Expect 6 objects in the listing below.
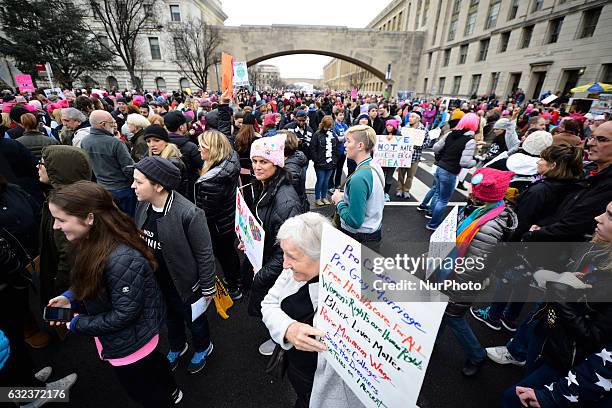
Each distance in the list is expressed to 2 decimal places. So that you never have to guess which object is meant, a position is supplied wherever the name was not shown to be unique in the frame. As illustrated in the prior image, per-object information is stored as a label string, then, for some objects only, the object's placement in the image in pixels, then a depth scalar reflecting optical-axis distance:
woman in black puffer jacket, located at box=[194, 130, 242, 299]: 3.10
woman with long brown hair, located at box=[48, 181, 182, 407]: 1.61
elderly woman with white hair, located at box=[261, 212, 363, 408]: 1.42
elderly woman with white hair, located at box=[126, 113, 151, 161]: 4.57
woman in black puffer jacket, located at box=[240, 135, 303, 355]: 2.19
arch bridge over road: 32.97
